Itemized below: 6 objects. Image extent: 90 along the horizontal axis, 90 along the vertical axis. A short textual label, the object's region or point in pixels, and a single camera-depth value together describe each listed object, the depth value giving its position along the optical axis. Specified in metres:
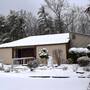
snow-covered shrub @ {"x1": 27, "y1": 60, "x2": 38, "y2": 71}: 11.72
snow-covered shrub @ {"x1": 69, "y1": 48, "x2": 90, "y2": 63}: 14.31
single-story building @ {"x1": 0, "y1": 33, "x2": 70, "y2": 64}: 16.43
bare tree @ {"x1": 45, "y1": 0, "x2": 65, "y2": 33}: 29.42
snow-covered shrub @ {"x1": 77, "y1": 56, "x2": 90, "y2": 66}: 12.16
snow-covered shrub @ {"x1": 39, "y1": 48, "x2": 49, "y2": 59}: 15.04
